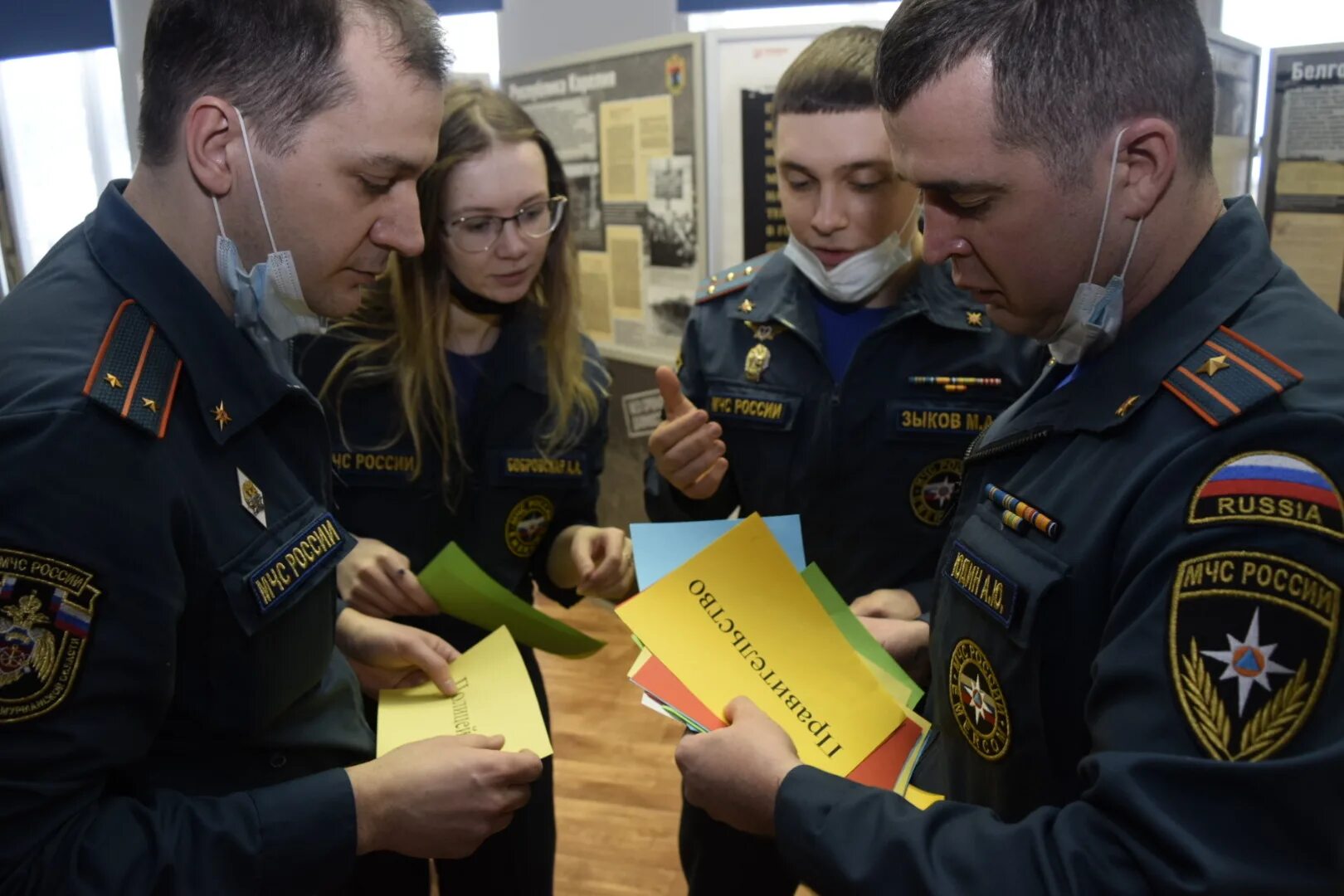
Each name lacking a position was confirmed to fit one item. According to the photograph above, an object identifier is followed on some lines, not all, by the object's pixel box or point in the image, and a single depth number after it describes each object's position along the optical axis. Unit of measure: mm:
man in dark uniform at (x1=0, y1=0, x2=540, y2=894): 872
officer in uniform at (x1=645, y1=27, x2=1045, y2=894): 1668
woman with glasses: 1827
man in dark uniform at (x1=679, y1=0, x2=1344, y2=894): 733
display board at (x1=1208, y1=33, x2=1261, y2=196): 2738
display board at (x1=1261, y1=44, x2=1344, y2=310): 2410
